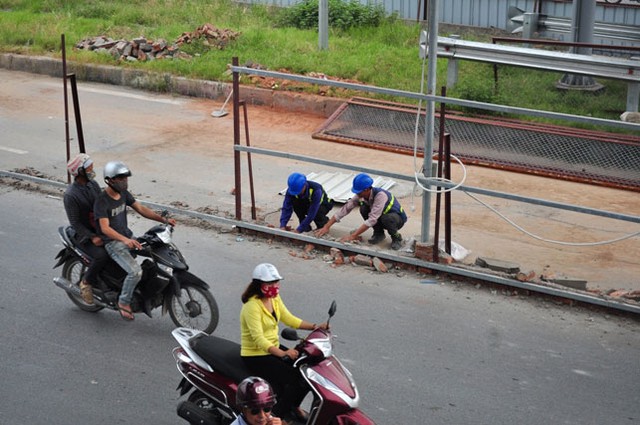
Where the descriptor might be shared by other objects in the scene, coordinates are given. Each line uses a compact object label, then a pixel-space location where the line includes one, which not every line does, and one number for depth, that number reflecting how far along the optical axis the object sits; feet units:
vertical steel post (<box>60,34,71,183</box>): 53.14
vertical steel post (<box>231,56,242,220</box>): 47.40
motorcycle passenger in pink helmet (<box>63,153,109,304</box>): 38.41
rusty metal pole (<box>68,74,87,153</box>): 51.20
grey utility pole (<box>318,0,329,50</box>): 78.71
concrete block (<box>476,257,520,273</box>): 43.89
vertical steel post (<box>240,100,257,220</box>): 49.68
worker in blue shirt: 47.91
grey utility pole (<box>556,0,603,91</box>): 73.54
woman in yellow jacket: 30.18
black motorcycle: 37.67
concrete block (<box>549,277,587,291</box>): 42.60
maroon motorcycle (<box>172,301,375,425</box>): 28.09
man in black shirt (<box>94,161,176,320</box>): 37.55
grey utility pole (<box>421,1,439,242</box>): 43.46
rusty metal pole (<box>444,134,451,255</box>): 44.09
